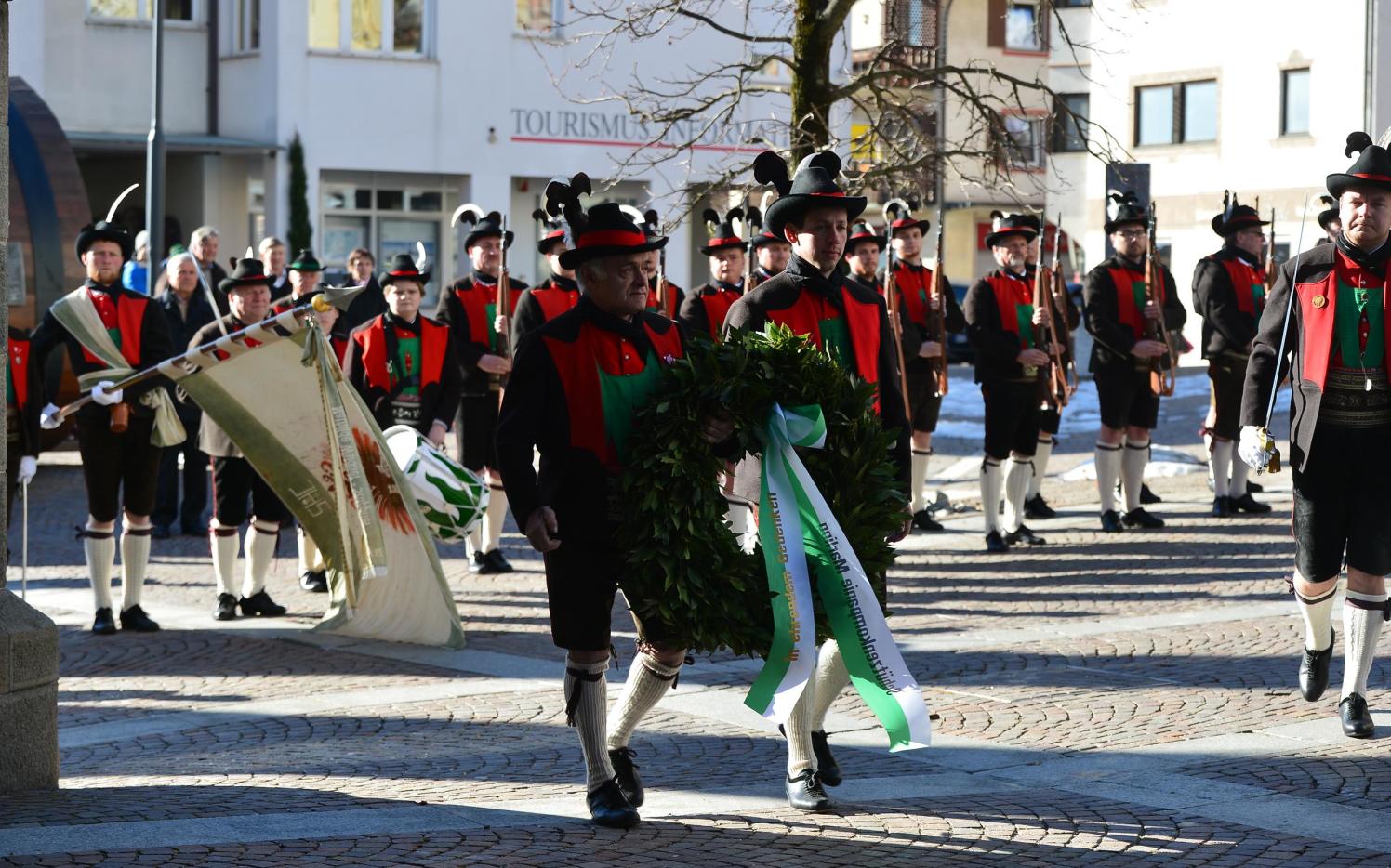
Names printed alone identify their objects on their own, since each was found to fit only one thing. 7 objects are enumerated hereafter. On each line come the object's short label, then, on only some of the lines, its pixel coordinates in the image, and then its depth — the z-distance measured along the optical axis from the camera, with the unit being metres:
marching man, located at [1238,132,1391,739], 7.83
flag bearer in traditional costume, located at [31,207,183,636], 10.95
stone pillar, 6.65
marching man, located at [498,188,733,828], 6.40
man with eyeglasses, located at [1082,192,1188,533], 14.48
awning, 30.69
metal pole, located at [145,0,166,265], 21.91
